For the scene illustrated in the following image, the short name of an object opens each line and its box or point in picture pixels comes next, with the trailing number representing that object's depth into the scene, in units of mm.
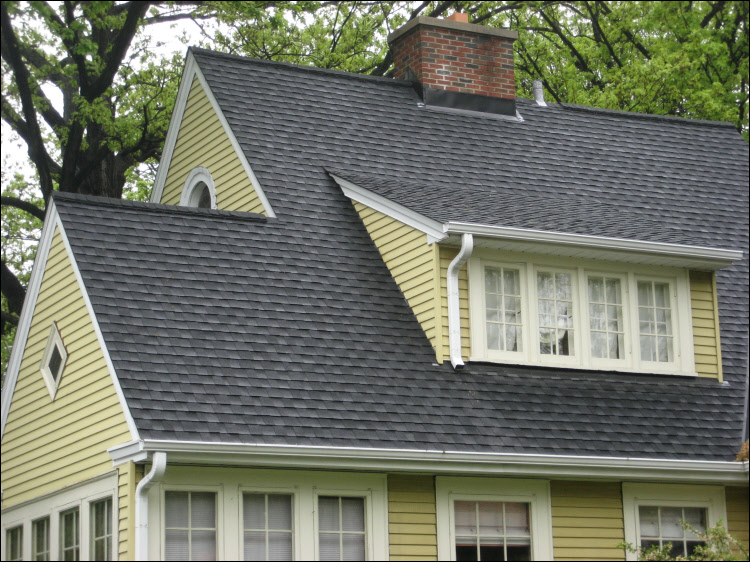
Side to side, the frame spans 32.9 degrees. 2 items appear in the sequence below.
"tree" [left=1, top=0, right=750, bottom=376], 20719
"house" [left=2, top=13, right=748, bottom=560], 12398
